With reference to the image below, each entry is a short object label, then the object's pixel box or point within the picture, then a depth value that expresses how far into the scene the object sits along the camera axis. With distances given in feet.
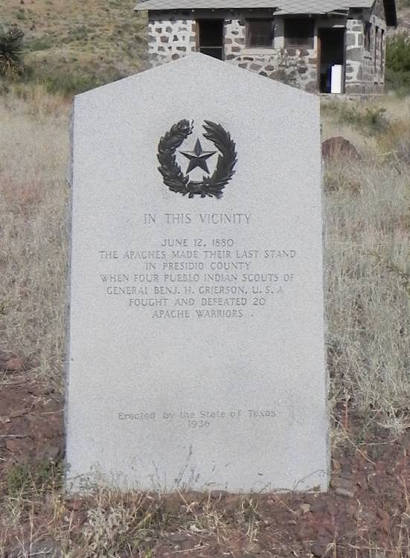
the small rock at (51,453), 12.38
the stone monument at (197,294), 11.36
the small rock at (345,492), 11.66
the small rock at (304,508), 11.38
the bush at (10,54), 61.93
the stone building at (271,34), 73.10
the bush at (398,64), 90.02
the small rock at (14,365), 15.40
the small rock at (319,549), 10.34
